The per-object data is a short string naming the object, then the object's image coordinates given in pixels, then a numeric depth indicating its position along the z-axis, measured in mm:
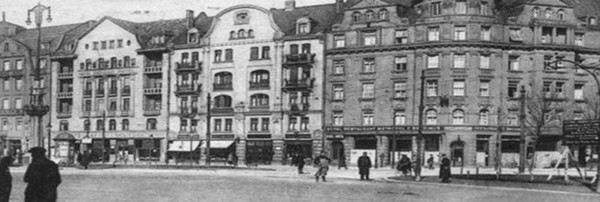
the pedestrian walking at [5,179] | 15430
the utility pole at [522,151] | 46322
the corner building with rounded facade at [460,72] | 62969
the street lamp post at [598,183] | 29453
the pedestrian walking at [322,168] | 35781
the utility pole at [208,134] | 57062
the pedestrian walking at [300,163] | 45969
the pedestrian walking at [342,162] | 60556
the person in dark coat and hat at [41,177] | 13328
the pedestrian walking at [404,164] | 42562
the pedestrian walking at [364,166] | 38000
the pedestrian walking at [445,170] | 35469
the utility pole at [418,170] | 37625
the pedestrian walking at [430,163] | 54619
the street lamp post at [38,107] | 30084
